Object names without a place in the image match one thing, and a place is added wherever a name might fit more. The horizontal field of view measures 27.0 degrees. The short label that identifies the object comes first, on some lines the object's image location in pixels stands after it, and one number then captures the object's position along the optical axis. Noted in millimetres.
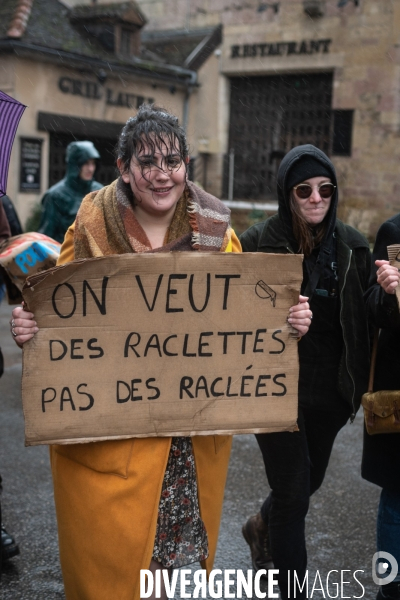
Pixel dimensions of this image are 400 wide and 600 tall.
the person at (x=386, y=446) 3051
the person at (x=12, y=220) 4148
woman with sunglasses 3123
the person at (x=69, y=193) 6785
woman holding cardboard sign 2584
